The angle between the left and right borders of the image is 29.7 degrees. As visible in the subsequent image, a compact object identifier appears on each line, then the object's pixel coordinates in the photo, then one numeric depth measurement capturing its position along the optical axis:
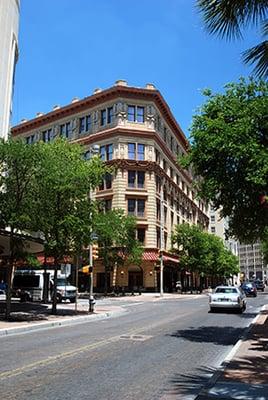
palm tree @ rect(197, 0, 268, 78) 7.57
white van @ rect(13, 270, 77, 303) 37.52
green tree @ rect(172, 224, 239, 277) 65.38
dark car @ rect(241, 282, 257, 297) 54.25
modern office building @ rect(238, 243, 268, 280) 180.21
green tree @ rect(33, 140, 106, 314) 21.31
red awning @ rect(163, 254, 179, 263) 63.21
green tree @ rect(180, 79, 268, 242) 13.68
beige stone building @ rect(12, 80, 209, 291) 61.50
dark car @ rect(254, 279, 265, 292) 84.58
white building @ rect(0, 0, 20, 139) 29.67
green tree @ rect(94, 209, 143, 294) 48.78
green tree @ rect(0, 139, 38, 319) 20.19
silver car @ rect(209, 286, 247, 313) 26.81
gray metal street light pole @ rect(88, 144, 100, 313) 25.56
